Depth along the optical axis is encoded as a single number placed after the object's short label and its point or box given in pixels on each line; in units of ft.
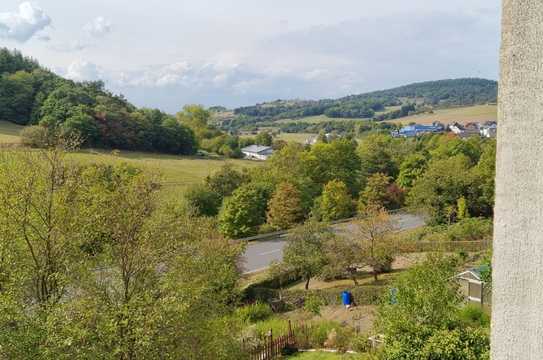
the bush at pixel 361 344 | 52.78
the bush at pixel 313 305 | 72.37
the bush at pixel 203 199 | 123.54
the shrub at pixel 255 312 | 69.35
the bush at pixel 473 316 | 48.02
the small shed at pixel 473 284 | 64.39
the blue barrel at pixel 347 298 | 74.31
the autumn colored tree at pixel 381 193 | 145.59
